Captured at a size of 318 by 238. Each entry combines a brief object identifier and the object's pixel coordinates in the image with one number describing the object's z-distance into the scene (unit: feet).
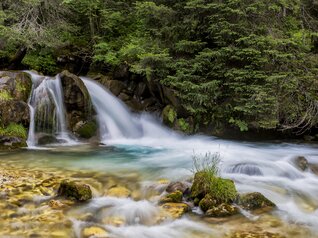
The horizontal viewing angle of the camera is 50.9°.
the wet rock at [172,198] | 16.69
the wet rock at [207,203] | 15.81
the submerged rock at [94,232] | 13.66
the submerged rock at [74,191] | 16.85
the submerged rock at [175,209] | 15.48
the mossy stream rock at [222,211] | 15.48
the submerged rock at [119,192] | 17.84
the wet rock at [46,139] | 31.81
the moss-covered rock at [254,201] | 16.42
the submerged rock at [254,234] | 13.65
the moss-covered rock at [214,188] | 16.25
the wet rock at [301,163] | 23.35
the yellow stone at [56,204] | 15.89
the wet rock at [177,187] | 17.34
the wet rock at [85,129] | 34.17
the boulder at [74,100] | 34.96
